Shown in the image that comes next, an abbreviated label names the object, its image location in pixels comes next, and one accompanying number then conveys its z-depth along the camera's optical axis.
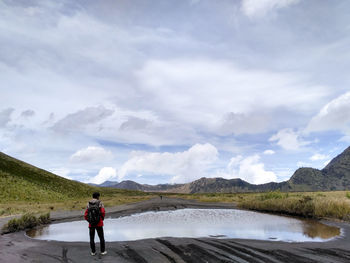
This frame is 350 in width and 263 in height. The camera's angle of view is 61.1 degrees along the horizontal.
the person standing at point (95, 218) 13.44
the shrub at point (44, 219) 28.28
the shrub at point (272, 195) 44.15
